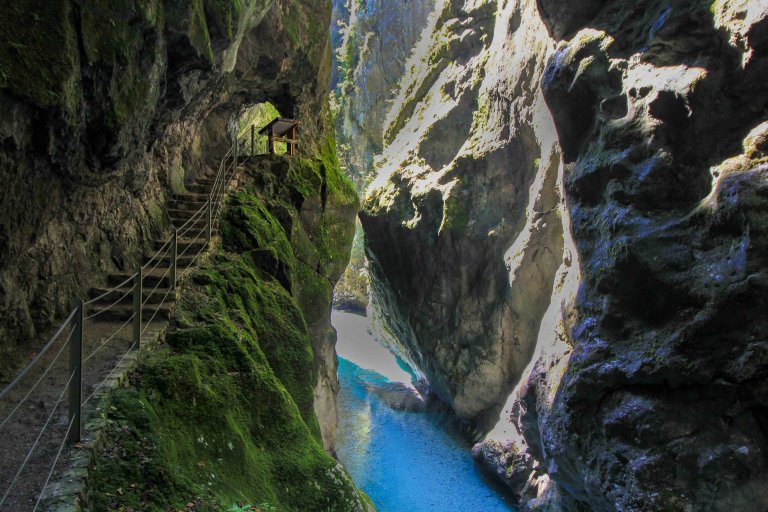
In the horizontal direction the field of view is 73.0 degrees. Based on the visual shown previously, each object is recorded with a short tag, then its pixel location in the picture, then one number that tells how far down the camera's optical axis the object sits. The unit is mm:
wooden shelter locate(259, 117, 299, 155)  13847
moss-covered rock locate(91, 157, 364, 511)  4086
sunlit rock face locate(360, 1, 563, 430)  17281
